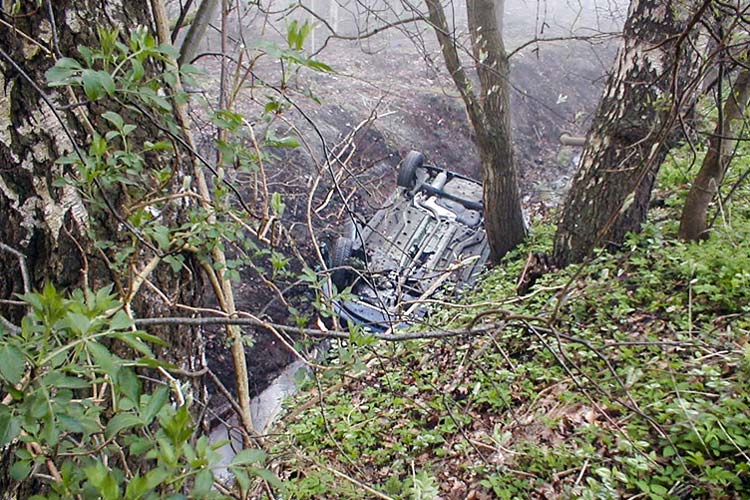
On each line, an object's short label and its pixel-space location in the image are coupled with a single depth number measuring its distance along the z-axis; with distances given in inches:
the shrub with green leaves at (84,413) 31.0
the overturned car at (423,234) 232.1
